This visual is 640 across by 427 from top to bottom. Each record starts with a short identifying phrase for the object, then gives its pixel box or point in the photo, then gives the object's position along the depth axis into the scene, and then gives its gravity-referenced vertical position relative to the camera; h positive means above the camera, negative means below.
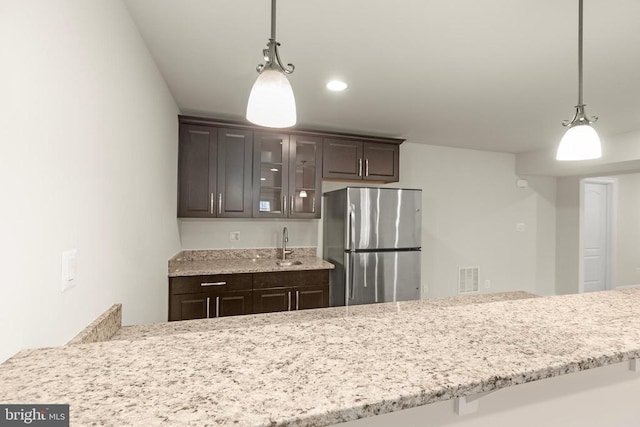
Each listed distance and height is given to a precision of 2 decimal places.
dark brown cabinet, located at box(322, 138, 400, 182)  3.58 +0.66
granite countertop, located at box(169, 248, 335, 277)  2.89 -0.46
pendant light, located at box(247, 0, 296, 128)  1.07 +0.40
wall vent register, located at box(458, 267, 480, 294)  4.67 -0.86
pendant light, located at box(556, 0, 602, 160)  1.38 +0.35
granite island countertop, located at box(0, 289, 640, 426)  0.53 -0.30
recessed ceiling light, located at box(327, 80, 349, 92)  2.36 +0.99
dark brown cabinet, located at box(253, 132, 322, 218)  3.35 +0.45
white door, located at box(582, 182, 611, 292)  5.69 -0.21
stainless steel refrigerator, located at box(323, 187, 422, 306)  3.29 -0.27
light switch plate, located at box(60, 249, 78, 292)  0.97 -0.16
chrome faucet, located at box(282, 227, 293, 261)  3.64 -0.28
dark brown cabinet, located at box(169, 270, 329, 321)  2.78 -0.69
